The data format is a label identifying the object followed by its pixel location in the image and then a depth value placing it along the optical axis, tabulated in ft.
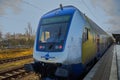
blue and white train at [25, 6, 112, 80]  10.74
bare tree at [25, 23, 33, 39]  121.98
